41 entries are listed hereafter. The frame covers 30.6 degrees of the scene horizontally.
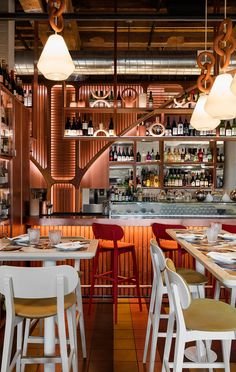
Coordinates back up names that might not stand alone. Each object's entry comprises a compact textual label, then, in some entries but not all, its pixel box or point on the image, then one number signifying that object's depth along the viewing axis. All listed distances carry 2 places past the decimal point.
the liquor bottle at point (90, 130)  6.23
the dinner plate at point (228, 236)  3.39
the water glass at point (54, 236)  3.05
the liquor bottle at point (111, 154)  8.05
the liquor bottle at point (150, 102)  6.38
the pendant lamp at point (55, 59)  3.10
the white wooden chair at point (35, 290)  2.26
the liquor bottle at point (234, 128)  6.04
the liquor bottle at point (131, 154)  7.95
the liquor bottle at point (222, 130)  6.17
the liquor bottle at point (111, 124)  7.22
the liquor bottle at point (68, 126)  5.93
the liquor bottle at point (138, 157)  7.97
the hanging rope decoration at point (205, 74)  3.88
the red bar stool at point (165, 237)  4.27
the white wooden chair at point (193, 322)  2.09
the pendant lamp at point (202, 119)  3.82
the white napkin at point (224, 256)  2.44
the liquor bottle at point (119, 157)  8.01
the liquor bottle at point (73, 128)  5.93
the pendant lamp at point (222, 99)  3.07
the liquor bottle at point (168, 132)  5.96
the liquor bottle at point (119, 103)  6.27
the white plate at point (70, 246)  2.84
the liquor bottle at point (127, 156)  7.98
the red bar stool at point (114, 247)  4.29
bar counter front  5.03
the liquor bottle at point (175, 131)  6.03
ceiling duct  6.04
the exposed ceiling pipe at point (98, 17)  4.59
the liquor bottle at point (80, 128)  5.97
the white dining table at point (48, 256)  2.67
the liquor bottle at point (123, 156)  8.00
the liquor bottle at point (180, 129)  6.24
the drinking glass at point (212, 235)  3.18
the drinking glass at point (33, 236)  3.11
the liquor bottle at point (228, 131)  5.95
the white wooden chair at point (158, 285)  2.88
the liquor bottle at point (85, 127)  6.35
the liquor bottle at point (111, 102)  6.28
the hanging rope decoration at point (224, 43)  3.28
